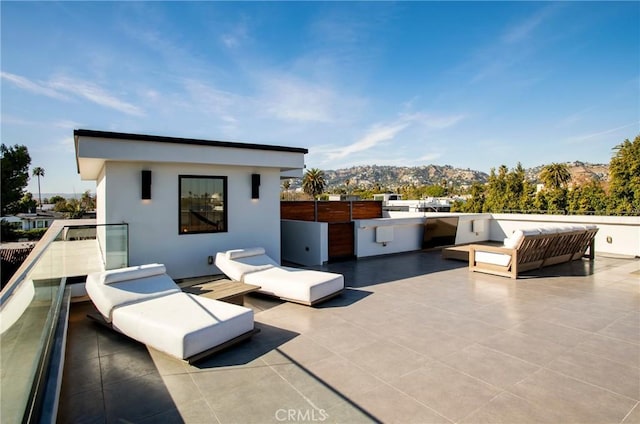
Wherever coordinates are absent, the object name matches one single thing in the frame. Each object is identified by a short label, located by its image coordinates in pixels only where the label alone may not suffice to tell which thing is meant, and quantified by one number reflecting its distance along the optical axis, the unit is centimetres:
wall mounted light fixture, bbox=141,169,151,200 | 667
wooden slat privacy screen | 1095
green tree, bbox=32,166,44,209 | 7944
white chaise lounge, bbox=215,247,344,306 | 559
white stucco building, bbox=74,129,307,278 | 640
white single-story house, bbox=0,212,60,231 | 3725
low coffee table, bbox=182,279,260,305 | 525
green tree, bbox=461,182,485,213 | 3332
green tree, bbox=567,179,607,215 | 2728
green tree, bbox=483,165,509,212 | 3338
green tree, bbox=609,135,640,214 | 2575
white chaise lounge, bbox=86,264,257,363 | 356
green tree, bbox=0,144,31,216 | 2642
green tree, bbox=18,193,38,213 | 3086
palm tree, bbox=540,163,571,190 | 4444
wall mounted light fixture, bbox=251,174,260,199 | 796
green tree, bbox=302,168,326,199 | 4862
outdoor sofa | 784
